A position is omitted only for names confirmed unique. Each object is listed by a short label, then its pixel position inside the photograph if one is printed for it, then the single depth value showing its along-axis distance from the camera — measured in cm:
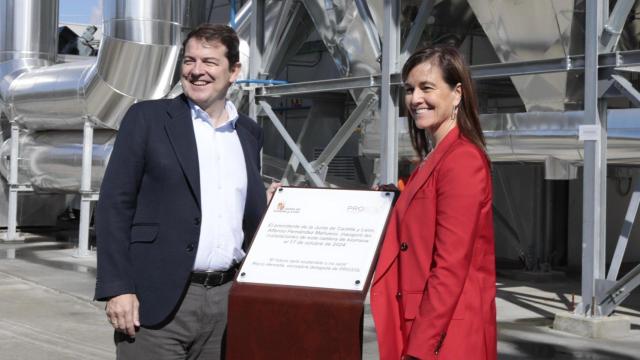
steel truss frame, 797
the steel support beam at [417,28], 1006
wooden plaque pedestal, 316
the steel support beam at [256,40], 1265
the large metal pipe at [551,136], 815
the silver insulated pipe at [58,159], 1415
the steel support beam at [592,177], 806
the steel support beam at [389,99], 1009
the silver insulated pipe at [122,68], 1259
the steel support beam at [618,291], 791
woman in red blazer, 281
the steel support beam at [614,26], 803
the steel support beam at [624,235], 801
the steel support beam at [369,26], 1095
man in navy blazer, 320
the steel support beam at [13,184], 1573
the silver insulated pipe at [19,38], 1569
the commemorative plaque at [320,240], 324
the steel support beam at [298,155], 1146
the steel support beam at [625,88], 777
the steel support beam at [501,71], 797
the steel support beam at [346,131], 1077
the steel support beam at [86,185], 1368
